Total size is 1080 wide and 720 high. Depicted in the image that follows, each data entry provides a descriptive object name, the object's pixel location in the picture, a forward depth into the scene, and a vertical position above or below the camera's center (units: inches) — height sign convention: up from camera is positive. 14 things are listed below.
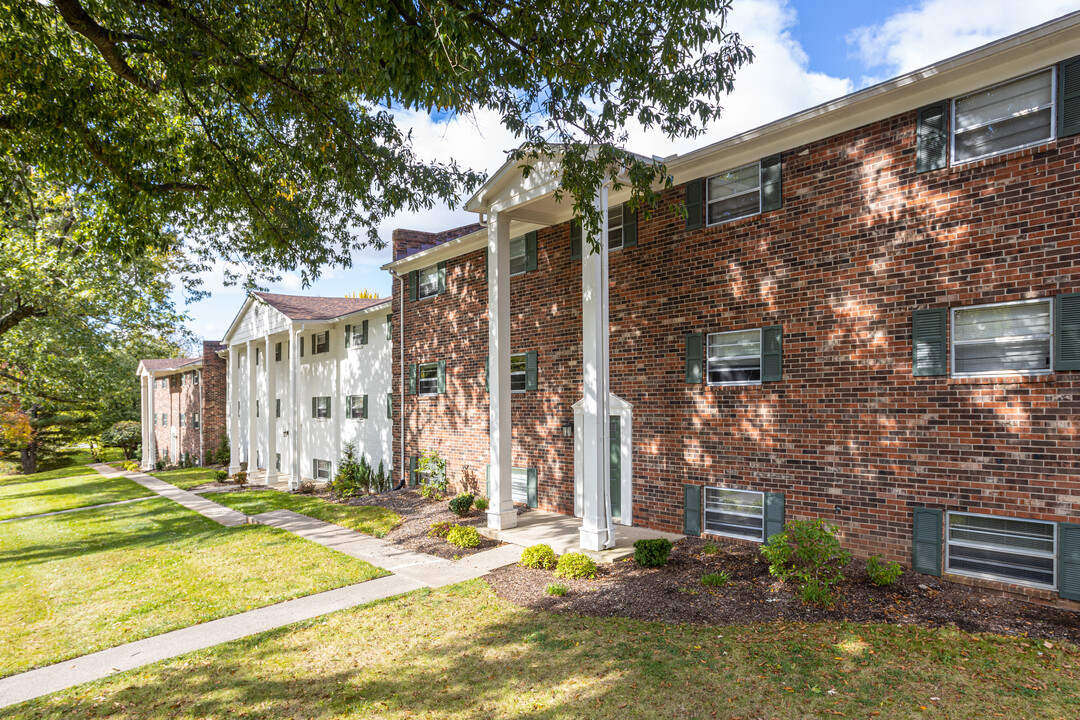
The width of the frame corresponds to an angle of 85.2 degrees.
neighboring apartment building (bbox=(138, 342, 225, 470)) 1282.0 -113.8
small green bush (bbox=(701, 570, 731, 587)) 306.9 -120.2
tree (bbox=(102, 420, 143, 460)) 1578.5 -208.6
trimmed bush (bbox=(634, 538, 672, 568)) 343.0 -117.4
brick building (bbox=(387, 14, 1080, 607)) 272.2 +11.3
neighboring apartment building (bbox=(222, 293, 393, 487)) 780.0 -43.6
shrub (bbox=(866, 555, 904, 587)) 286.0 -110.1
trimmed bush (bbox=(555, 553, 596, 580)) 343.0 -125.8
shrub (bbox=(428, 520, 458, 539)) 463.7 -138.7
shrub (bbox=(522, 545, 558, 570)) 367.2 -128.7
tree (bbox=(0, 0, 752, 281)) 236.8 +128.0
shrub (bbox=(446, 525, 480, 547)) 422.3 -132.6
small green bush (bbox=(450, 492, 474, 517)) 512.1 -131.5
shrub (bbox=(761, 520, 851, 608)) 273.6 -101.2
